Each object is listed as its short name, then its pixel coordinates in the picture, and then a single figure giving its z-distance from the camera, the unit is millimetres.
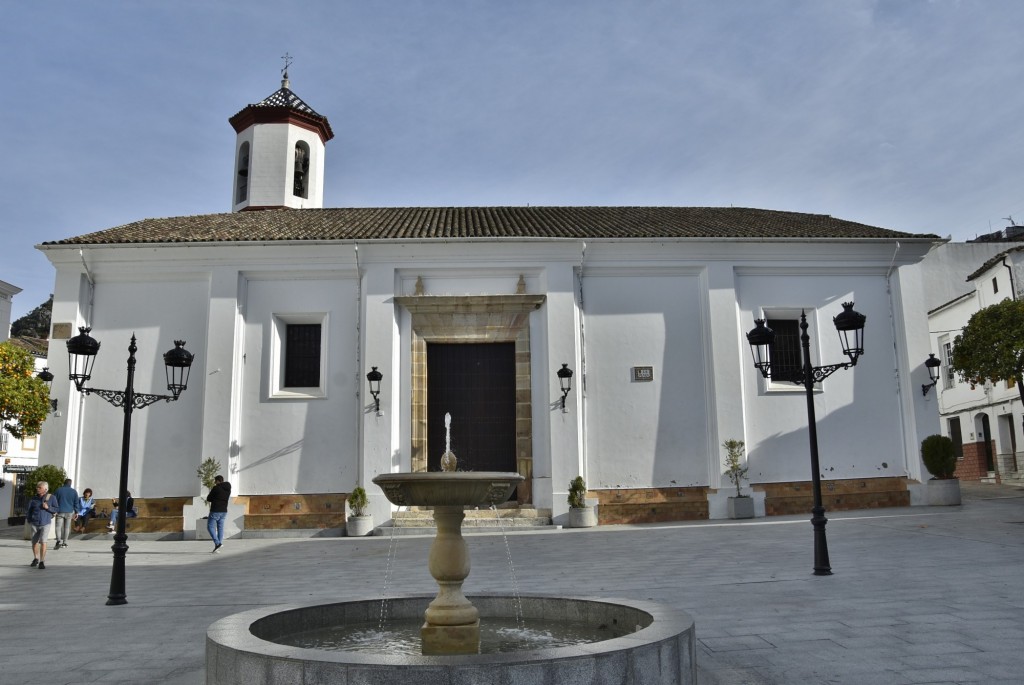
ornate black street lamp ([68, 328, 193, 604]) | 9023
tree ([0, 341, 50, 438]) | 17344
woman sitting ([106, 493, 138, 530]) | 17225
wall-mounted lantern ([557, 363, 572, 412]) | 18109
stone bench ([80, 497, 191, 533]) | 17844
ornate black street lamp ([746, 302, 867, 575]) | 9516
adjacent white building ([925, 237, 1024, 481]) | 28359
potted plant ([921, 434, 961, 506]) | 17953
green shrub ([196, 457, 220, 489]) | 17500
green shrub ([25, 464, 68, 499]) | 16839
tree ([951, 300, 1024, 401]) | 20109
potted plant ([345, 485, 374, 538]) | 17125
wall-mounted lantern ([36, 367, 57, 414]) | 17859
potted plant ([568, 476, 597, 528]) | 17531
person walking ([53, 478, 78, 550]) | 15086
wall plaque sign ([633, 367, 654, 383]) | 18922
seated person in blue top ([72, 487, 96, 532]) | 17000
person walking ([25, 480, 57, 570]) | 12734
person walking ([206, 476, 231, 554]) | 15117
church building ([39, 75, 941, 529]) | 18172
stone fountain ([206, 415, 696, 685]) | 4000
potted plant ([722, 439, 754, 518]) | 18344
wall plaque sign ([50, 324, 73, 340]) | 18500
